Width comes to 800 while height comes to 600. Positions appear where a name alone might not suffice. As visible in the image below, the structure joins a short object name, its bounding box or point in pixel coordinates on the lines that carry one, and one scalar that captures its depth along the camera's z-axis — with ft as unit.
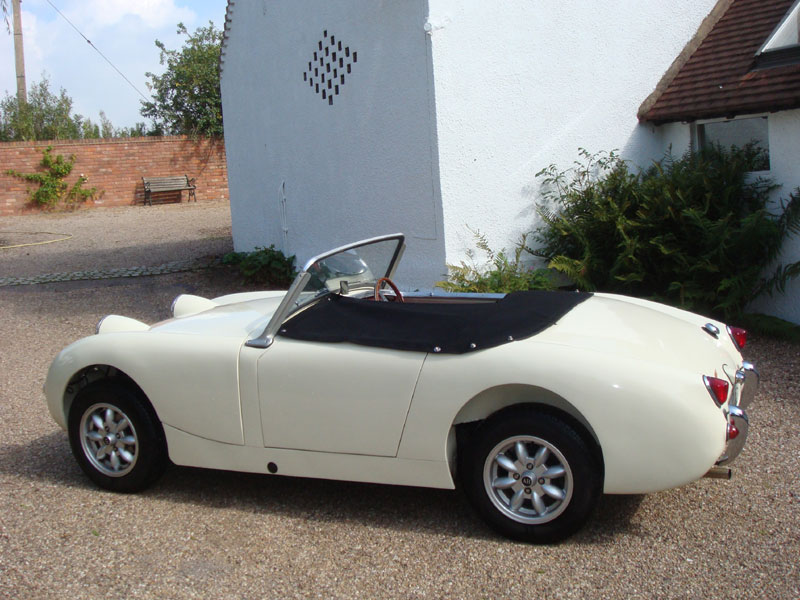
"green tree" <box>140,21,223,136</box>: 88.58
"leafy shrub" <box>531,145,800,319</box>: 25.03
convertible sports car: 11.13
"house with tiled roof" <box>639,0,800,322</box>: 26.23
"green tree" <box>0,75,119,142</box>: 89.90
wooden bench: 79.82
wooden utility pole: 95.04
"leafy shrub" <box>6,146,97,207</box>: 74.74
